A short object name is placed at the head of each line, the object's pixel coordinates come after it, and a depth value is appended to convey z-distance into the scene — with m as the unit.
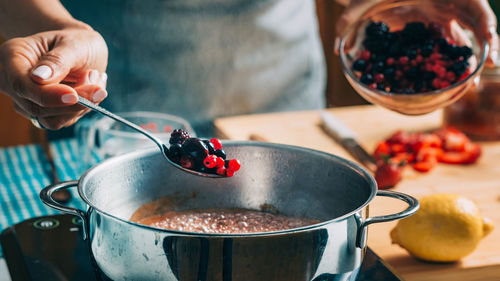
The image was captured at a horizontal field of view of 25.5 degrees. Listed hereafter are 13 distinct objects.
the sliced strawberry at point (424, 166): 1.16
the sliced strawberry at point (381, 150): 1.20
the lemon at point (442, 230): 0.91
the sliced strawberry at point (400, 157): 1.16
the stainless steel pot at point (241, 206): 0.74
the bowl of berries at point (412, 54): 1.02
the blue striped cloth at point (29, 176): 1.05
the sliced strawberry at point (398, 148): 1.20
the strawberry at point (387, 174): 1.11
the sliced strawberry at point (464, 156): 1.19
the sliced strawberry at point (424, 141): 1.20
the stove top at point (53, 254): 0.85
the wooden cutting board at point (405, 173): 0.93
